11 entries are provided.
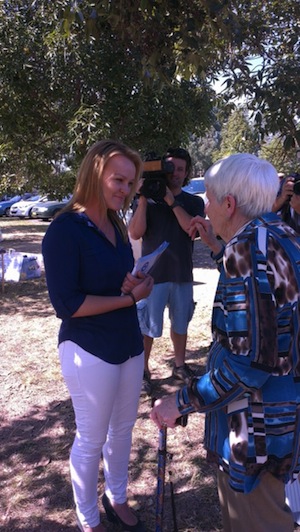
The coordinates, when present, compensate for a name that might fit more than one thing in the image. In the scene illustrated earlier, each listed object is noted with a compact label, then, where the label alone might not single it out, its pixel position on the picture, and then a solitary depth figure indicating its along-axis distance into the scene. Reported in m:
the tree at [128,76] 3.54
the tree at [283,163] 7.20
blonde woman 1.99
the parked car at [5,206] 25.75
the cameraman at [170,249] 3.57
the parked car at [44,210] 22.16
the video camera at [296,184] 3.08
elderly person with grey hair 1.41
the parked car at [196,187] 18.06
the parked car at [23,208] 23.77
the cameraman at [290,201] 3.11
